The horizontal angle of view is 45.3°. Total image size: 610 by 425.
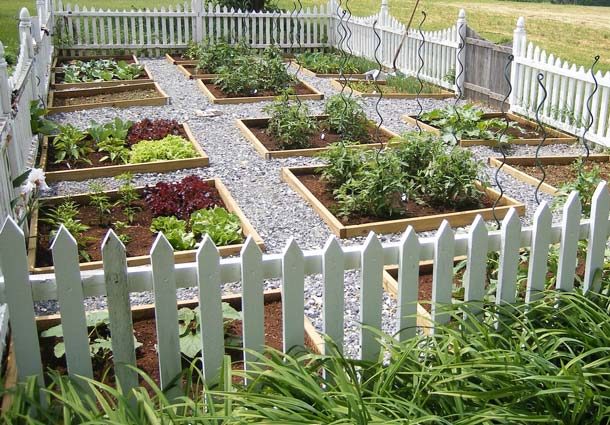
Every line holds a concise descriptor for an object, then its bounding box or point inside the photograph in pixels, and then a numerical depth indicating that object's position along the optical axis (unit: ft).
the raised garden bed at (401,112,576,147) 29.25
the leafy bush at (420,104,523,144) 29.48
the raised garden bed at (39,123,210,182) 24.16
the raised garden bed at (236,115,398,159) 26.89
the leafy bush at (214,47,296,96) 37.99
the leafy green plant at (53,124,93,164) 25.50
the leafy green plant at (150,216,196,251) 17.79
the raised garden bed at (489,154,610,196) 24.76
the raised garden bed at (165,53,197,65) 48.02
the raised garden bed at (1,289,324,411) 11.98
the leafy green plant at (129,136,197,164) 25.30
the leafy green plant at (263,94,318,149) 27.81
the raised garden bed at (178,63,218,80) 42.61
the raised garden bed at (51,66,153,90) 38.93
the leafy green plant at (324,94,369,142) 29.17
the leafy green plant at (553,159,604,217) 19.75
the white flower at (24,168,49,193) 17.67
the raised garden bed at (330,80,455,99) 38.47
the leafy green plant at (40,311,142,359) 11.91
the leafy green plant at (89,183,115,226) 19.47
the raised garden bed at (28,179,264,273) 17.03
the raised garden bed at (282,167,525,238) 19.74
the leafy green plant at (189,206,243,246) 18.19
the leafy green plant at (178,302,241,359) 11.85
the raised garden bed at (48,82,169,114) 34.45
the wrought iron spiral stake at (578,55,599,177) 22.97
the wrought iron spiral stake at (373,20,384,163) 21.24
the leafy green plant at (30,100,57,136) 26.99
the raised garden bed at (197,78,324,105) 36.36
